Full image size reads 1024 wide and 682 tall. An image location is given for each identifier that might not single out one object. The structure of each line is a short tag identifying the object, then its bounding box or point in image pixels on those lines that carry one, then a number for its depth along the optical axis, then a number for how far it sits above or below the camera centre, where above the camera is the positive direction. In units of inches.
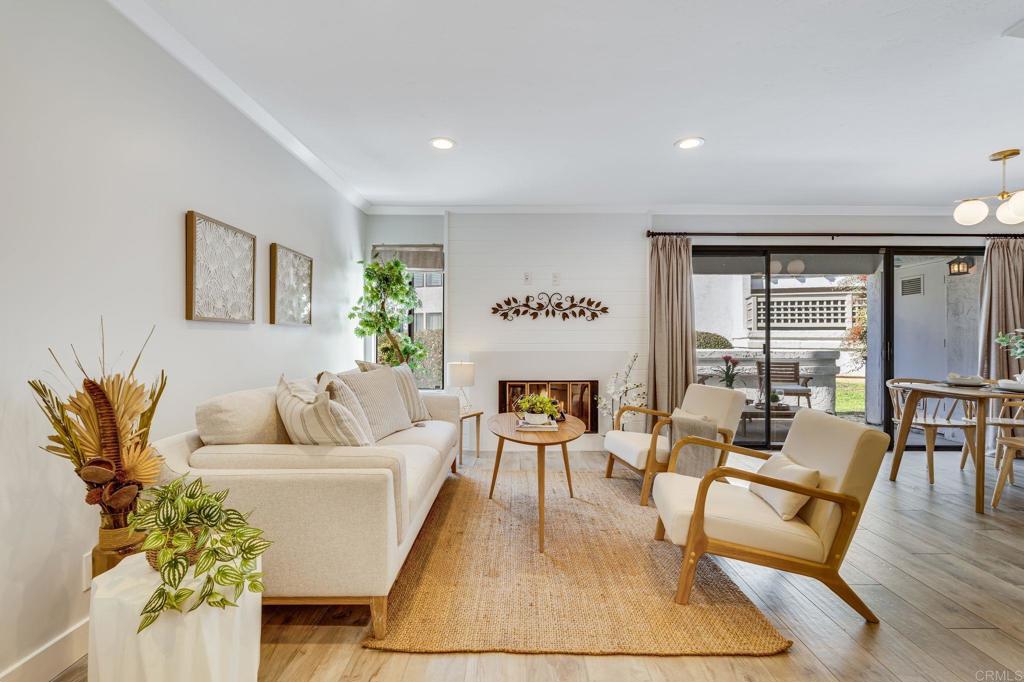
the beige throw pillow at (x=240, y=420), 78.7 -13.1
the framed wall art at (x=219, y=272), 90.6 +15.2
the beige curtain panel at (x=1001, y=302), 185.5 +17.8
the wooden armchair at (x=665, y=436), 124.7 -23.7
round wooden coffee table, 104.8 -21.8
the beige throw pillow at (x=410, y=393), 143.0 -14.7
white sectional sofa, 69.2 -24.4
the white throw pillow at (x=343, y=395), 98.2 -10.5
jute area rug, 71.9 -44.1
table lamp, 178.4 -11.2
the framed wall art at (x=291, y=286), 123.0 +16.2
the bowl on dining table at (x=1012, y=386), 134.4 -11.0
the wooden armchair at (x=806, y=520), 75.4 -29.3
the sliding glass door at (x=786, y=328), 200.1 +7.8
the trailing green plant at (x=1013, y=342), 166.9 +2.1
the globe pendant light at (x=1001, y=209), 116.6 +36.1
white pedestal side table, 49.5 -31.2
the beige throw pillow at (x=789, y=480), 79.6 -23.6
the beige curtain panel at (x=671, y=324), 190.5 +8.9
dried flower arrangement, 60.2 -13.1
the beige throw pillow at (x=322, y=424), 79.7 -13.4
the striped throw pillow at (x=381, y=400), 121.0 -14.7
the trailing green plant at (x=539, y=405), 128.7 -16.3
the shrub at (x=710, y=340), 203.2 +2.7
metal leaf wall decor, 196.2 +15.9
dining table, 125.8 -16.0
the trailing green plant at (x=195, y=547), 49.2 -22.3
